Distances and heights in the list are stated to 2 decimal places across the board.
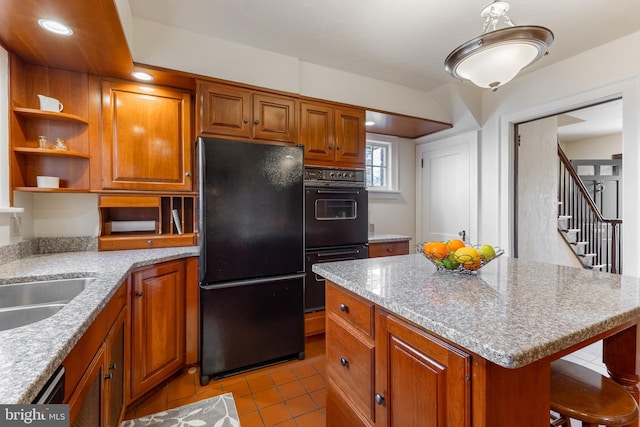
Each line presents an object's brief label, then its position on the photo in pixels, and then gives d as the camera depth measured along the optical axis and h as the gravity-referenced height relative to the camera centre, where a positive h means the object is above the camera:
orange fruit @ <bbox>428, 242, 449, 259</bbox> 1.35 -0.18
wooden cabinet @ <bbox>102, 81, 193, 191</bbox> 2.12 +0.55
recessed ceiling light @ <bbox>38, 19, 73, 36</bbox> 1.53 +0.98
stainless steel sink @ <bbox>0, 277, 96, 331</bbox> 1.16 -0.39
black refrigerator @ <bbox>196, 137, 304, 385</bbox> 2.03 -0.31
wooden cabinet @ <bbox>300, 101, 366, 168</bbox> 2.61 +0.70
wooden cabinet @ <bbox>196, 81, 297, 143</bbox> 2.20 +0.78
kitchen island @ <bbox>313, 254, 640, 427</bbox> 0.75 -0.37
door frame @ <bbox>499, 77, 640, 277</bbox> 2.16 +0.58
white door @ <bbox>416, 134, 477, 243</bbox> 3.31 +0.24
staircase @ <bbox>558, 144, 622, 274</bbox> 4.05 -0.16
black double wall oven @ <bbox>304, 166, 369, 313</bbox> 2.52 -0.07
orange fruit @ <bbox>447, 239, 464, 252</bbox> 1.39 -0.16
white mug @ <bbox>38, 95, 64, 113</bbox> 1.89 +0.70
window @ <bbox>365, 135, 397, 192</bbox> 3.73 +0.60
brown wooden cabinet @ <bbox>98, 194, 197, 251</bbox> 2.18 -0.07
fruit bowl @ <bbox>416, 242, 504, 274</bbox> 1.29 -0.20
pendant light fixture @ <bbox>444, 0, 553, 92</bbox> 1.13 +0.65
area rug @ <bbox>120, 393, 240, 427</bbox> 1.67 -1.18
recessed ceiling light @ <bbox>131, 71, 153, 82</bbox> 2.08 +0.97
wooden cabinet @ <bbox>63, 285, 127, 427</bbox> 0.88 -0.60
